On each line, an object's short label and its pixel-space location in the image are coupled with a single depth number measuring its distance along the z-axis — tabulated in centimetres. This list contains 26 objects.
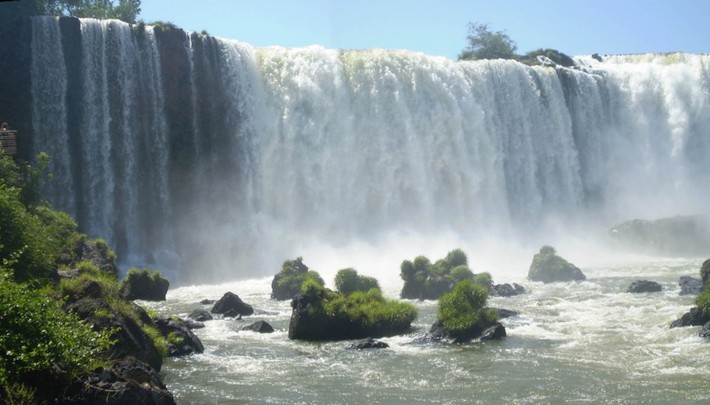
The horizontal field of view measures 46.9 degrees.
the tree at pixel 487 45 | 7281
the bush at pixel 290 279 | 2556
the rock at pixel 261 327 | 1955
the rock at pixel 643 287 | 2494
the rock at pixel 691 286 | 2356
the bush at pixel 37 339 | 991
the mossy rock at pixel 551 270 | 2872
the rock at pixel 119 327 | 1266
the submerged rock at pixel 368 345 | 1738
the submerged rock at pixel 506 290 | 2546
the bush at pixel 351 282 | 2258
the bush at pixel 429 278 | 2489
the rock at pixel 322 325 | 1858
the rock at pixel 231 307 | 2220
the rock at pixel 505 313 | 2080
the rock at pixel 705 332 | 1686
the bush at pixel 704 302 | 1795
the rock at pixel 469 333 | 1777
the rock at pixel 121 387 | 1013
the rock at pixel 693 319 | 1802
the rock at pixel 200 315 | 2128
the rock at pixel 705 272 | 2167
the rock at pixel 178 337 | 1646
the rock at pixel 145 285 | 2439
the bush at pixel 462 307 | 1796
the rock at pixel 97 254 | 2130
